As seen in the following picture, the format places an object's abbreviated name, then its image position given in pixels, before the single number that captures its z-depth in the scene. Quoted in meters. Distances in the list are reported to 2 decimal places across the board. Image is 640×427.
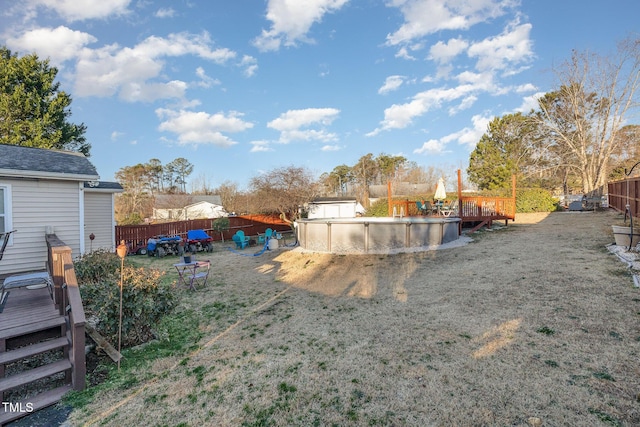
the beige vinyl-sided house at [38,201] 6.50
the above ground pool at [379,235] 10.12
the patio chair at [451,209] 14.20
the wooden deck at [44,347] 3.01
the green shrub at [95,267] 6.25
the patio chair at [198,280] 7.36
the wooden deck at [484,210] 13.74
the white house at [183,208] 32.59
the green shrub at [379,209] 19.70
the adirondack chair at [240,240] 15.26
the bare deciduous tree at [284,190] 20.06
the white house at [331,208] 21.77
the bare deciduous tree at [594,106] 22.72
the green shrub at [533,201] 20.14
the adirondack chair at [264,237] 15.30
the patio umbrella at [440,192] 14.91
